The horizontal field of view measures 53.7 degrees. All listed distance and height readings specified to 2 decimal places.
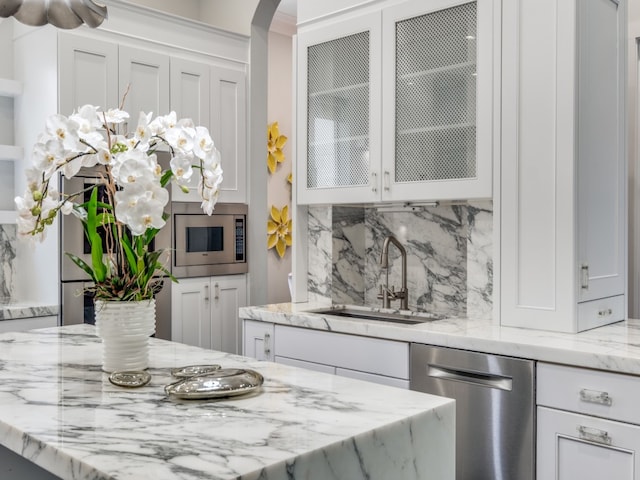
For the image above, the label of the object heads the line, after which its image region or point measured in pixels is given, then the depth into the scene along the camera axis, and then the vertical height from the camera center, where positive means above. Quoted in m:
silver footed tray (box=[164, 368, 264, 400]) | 1.38 -0.33
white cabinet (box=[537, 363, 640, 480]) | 1.98 -0.61
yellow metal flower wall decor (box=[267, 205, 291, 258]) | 6.42 +0.07
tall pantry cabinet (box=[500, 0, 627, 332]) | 2.42 +0.29
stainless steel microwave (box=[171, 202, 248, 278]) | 3.90 -0.02
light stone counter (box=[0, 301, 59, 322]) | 3.26 -0.38
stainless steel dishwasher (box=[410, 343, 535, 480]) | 2.22 -0.62
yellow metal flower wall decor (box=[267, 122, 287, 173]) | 6.40 +0.92
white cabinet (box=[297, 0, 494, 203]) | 2.74 +0.63
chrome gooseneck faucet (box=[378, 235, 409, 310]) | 3.16 -0.26
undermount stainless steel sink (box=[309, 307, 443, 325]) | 3.02 -0.40
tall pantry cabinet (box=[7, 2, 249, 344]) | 3.47 +0.97
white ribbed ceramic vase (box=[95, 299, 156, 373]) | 1.58 -0.24
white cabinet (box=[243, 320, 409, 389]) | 2.64 -0.53
